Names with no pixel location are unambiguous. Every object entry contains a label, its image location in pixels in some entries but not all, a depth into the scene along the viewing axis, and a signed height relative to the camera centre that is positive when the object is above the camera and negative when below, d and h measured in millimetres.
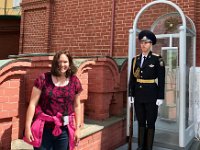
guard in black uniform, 2494 -120
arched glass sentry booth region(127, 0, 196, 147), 2821 +209
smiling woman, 1629 -275
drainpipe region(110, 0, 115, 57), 3897 +1110
